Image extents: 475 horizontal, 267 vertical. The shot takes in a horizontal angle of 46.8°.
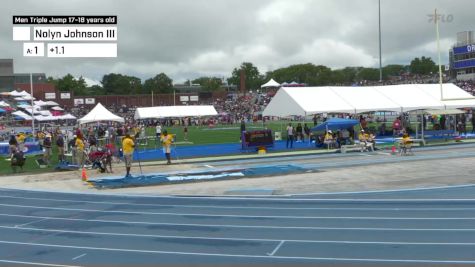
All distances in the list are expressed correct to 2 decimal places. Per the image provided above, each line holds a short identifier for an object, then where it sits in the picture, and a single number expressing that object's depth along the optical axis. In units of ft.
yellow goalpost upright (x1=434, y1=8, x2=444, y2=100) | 118.32
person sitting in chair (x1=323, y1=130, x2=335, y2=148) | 105.19
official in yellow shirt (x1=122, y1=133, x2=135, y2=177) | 69.36
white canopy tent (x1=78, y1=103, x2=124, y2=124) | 124.16
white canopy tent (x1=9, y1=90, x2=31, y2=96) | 204.37
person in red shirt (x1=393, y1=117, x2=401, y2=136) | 125.59
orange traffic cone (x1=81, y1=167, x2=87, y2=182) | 69.71
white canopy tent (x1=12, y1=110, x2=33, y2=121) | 167.22
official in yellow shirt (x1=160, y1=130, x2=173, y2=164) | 82.64
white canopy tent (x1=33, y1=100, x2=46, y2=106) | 224.96
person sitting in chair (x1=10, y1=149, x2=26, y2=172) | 82.80
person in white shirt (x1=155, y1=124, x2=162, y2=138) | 141.22
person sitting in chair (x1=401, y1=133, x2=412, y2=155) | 89.61
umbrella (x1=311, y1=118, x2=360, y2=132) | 108.88
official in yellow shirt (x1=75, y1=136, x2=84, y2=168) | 81.05
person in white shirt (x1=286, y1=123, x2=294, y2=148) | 113.60
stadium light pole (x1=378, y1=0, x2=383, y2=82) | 203.79
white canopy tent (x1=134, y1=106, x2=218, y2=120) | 180.14
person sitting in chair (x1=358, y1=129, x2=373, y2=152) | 98.32
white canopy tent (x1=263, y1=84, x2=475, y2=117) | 117.08
